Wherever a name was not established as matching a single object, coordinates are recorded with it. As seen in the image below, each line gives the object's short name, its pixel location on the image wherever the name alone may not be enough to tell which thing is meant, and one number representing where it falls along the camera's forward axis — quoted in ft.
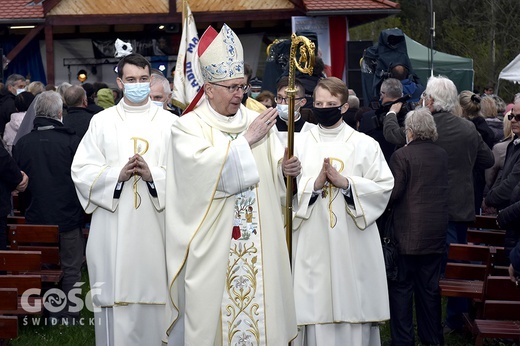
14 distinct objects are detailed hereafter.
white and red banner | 24.80
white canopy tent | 67.21
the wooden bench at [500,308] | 22.86
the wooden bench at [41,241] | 28.02
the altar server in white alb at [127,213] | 24.16
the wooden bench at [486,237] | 28.22
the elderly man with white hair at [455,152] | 28.48
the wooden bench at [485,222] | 29.81
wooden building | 75.82
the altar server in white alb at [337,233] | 23.29
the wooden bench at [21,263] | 25.03
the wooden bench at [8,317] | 22.40
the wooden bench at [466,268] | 25.58
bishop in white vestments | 19.94
